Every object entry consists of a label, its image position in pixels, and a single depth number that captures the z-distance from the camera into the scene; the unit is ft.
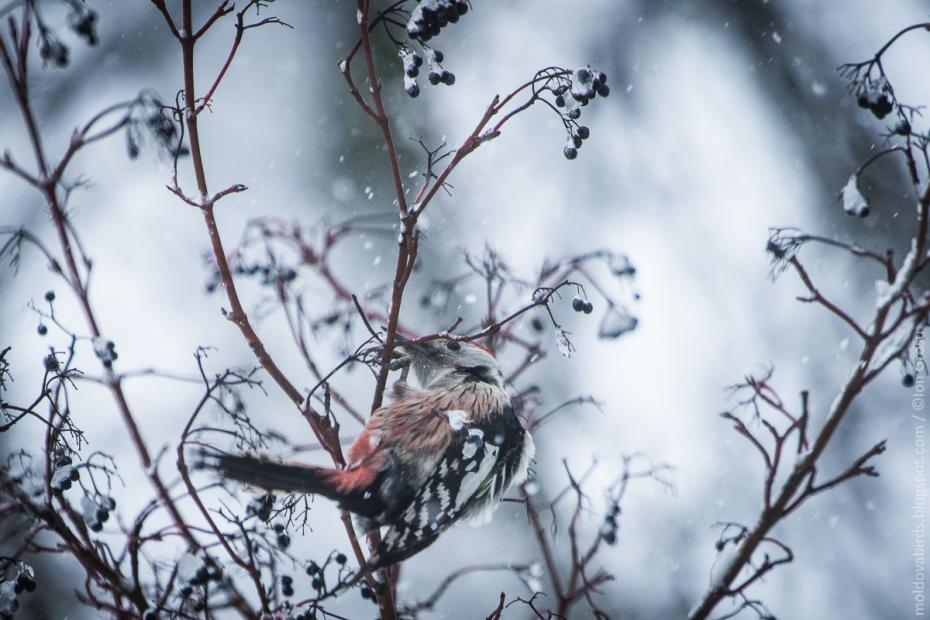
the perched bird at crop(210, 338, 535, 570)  17.29
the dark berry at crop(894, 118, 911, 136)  11.88
